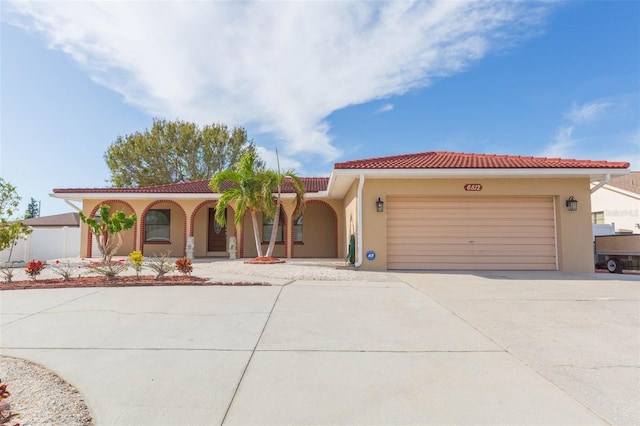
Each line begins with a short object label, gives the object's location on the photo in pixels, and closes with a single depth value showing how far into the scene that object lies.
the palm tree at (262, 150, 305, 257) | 12.33
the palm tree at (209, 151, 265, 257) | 12.40
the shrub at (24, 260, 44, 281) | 8.38
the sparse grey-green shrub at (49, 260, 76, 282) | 8.20
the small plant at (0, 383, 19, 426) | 1.99
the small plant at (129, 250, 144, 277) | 8.26
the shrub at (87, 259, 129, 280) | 8.25
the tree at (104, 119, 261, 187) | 27.00
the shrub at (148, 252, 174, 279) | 8.44
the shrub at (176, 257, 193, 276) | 8.71
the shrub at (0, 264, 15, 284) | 8.13
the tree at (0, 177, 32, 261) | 9.90
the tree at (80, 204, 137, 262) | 10.38
